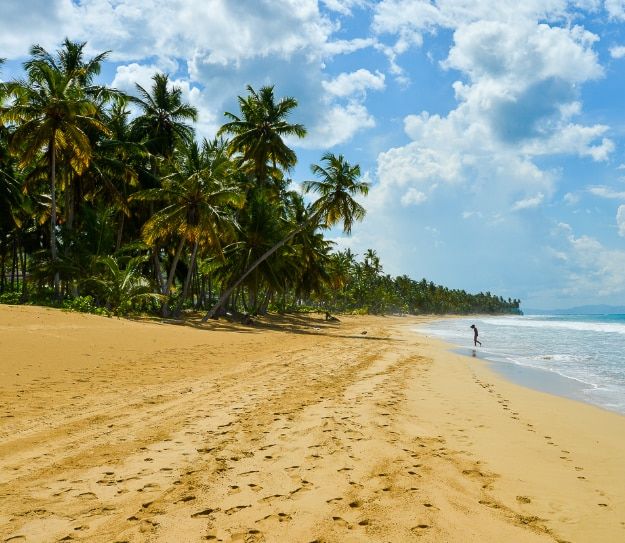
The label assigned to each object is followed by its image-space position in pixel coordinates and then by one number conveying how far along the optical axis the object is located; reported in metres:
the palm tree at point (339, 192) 28.67
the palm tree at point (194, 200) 23.81
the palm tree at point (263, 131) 32.34
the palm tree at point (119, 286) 20.81
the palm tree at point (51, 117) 21.27
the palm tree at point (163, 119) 31.80
